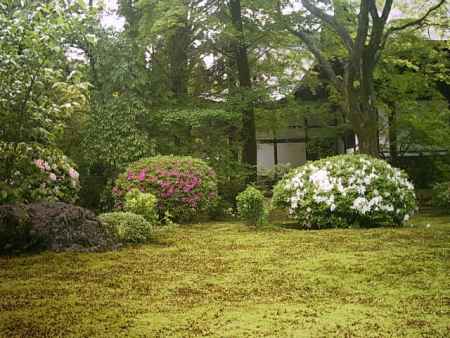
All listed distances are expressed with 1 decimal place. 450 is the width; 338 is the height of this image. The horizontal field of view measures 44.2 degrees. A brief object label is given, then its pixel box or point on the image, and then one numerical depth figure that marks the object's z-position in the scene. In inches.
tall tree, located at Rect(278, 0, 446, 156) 458.0
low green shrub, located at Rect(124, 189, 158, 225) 383.2
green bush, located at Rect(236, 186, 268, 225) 398.3
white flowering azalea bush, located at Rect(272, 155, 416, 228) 376.2
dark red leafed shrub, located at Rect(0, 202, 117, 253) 270.7
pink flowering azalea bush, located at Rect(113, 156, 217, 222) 443.5
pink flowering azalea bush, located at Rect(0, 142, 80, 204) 257.4
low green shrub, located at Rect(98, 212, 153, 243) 316.8
